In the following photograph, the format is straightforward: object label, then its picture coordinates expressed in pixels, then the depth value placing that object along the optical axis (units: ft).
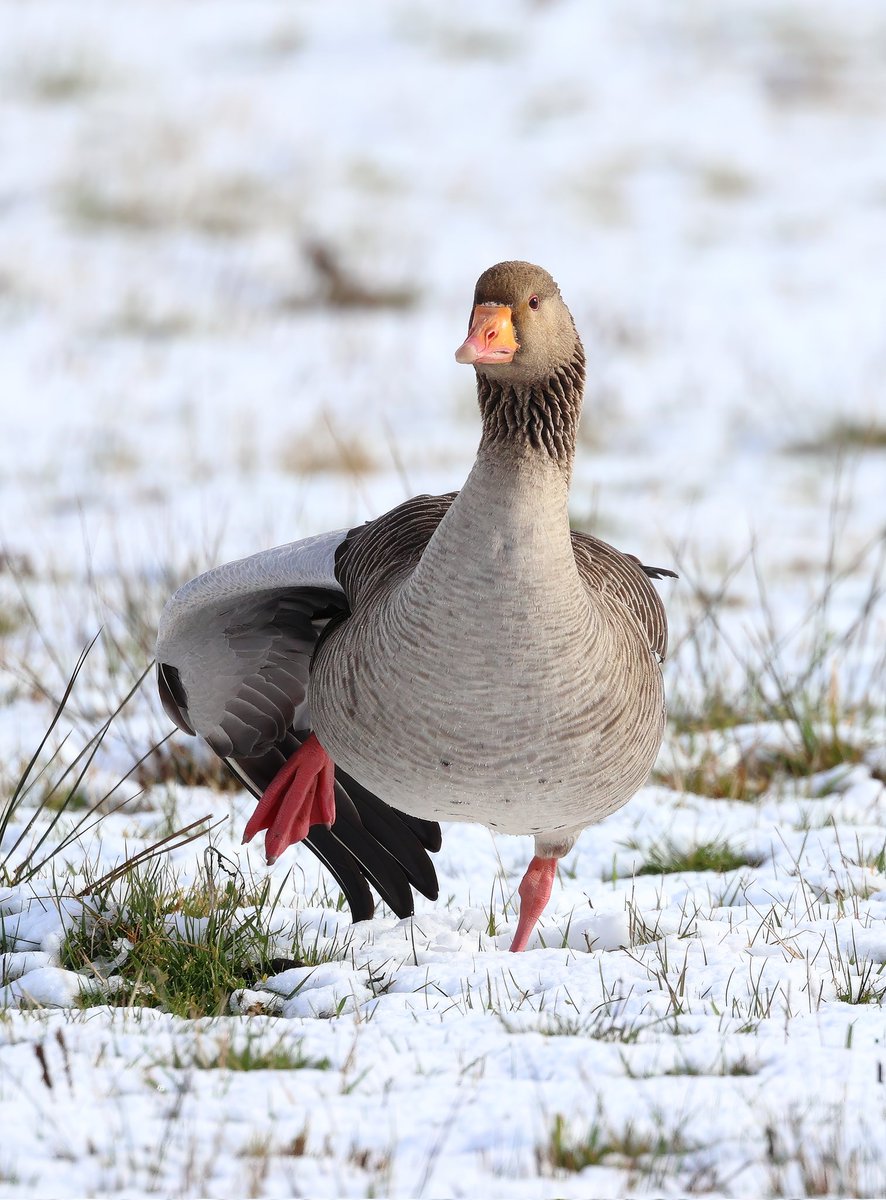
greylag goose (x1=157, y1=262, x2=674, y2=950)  23.12
